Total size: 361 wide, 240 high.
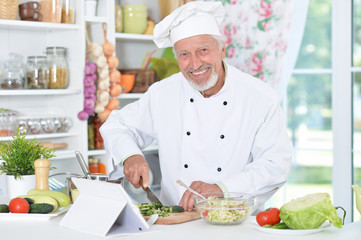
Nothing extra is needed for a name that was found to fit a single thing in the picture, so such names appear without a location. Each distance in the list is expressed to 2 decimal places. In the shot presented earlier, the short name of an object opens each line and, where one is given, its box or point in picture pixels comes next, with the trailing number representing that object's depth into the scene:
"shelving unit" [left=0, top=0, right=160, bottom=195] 3.64
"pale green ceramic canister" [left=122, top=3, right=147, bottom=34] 3.98
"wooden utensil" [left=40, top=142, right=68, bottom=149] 3.54
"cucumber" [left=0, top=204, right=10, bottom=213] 2.19
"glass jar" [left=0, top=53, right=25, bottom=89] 3.43
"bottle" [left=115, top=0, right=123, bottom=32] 3.89
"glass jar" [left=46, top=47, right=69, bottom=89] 3.58
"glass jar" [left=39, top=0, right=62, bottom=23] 3.54
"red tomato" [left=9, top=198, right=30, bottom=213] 2.16
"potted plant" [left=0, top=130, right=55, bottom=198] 2.39
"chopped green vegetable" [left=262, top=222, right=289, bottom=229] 1.93
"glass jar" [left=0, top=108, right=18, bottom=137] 3.39
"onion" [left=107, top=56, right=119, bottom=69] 3.73
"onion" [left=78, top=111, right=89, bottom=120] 3.64
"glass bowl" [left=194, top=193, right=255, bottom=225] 1.98
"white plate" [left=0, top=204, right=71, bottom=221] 2.14
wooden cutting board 2.03
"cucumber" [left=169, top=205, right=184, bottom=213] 2.11
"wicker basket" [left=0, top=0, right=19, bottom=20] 3.35
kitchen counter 1.86
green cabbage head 1.85
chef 2.59
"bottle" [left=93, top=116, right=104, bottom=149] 3.81
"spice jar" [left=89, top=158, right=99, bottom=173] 3.80
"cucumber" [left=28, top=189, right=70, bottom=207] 2.27
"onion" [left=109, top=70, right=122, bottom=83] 3.74
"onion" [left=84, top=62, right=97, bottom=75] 3.62
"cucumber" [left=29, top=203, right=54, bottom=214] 2.16
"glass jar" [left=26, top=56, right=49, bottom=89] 3.54
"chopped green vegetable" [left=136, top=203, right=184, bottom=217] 2.08
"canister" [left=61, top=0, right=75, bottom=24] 3.63
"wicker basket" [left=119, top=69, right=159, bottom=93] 3.99
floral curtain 3.91
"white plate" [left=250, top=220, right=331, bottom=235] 1.87
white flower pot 2.38
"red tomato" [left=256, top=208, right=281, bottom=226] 1.94
